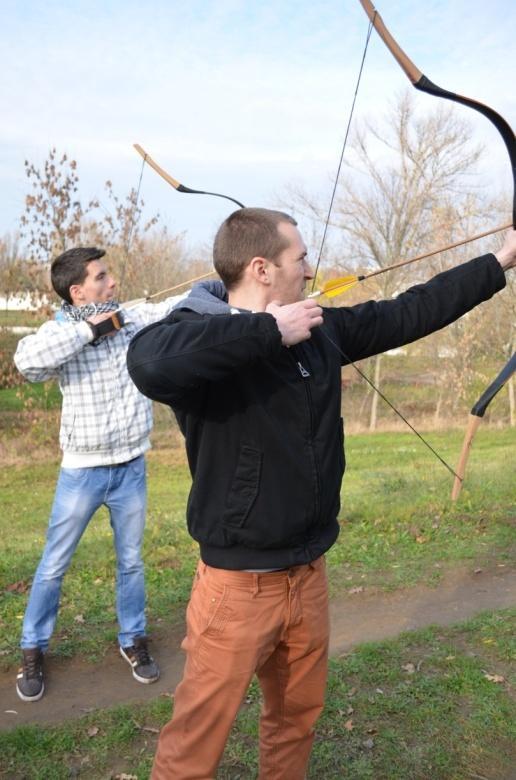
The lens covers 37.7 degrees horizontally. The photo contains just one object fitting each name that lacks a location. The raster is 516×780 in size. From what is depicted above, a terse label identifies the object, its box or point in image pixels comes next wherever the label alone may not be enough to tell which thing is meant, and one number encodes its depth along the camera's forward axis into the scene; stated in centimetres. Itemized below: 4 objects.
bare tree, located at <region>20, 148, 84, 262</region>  1316
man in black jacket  197
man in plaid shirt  334
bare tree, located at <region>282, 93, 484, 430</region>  1669
